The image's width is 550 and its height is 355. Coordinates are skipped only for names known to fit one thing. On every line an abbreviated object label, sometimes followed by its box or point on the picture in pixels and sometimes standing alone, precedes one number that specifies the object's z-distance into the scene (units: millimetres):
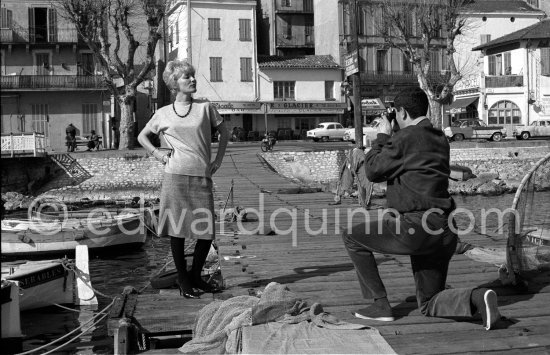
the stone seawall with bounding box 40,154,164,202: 31266
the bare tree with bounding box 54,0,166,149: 35281
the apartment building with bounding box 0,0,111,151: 45531
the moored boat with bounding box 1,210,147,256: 15250
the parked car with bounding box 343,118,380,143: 46144
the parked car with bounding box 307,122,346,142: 49750
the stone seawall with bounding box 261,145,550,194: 34688
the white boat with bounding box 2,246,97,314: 10234
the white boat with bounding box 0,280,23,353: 6758
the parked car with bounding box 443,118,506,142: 42250
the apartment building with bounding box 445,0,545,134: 49469
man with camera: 4770
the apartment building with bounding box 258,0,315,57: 59906
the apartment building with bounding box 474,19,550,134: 48531
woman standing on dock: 5883
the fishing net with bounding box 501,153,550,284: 5902
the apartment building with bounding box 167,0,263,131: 53844
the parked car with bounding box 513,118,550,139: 43688
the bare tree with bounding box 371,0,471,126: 40125
